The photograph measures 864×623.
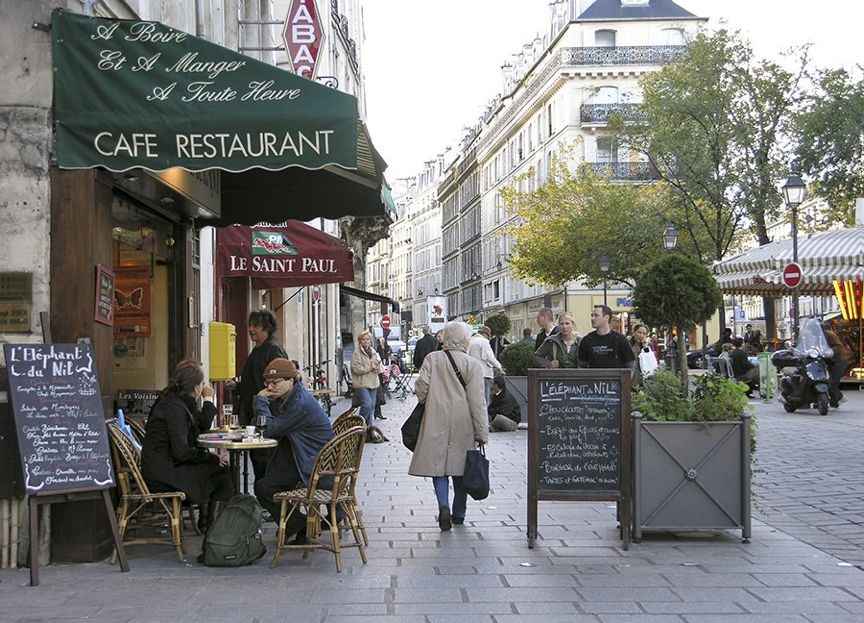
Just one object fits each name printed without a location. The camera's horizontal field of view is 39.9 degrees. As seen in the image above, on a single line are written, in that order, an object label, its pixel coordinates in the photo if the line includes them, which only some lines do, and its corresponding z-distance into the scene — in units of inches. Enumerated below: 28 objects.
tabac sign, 739.4
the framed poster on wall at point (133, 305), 440.5
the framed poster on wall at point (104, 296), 318.7
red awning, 653.9
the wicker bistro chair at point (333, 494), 310.5
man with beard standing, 424.2
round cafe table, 324.2
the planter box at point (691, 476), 336.2
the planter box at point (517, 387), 768.3
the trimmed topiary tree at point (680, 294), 406.9
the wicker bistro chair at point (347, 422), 356.8
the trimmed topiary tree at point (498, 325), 1350.9
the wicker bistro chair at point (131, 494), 319.6
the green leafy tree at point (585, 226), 1893.5
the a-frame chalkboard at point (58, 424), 292.8
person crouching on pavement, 750.5
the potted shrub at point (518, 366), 772.0
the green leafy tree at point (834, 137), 1375.5
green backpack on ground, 309.7
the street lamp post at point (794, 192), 1023.6
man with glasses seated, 328.2
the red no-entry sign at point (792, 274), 831.7
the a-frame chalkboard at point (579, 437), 337.7
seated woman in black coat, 329.7
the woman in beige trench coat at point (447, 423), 370.6
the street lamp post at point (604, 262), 1657.2
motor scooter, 816.9
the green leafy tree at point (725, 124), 1488.7
